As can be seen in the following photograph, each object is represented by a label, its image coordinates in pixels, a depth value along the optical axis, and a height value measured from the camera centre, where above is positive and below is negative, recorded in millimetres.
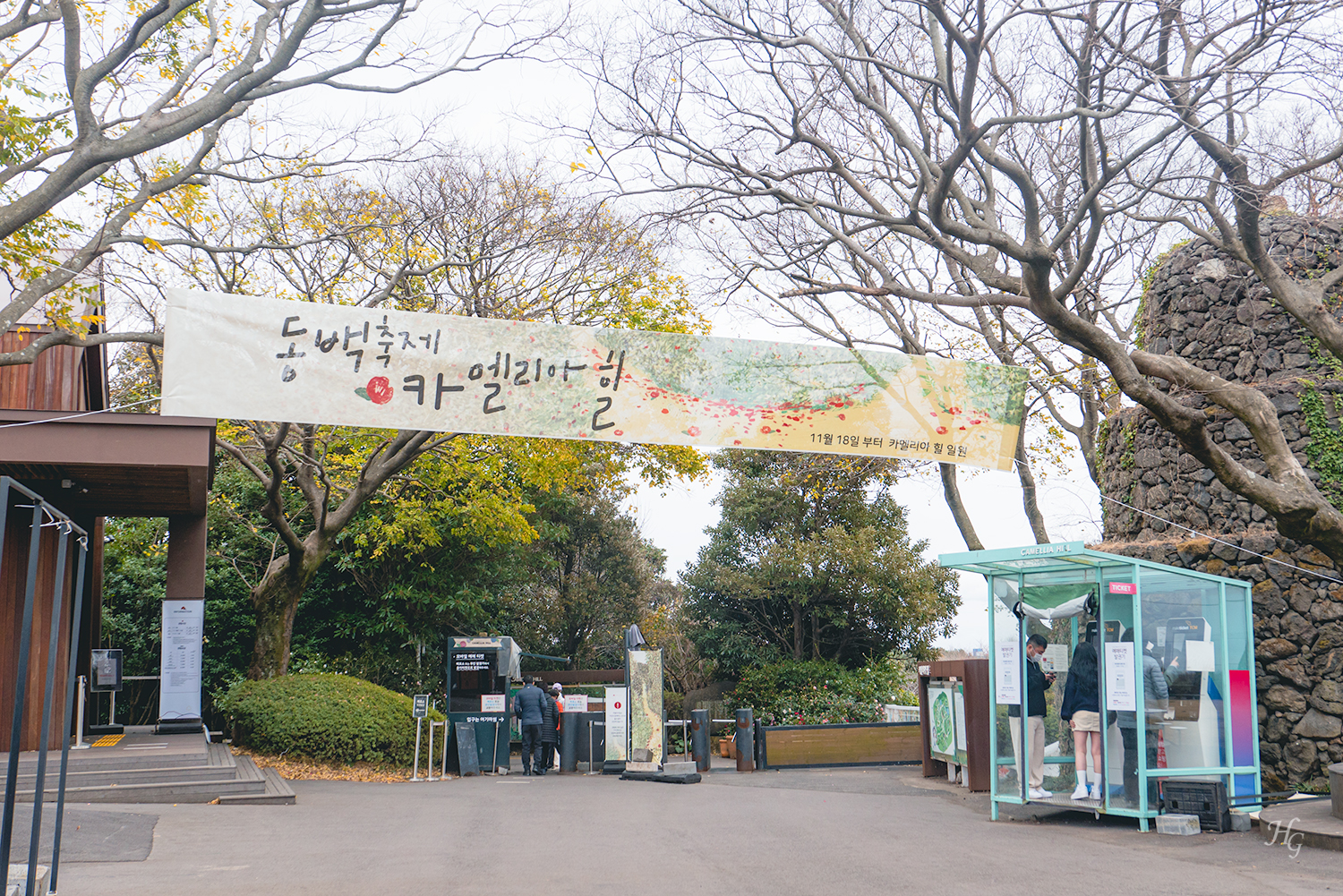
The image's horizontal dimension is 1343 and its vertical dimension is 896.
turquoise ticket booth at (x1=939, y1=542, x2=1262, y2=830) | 10383 -681
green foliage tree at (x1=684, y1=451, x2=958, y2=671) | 24672 +589
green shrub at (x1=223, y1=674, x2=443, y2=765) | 16047 -1875
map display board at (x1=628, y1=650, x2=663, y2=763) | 16406 -1772
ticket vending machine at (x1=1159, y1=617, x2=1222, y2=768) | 10602 -935
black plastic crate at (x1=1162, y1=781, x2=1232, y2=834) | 9914 -1853
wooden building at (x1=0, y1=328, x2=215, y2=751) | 13375 +1630
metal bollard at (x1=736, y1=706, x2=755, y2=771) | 18797 -2565
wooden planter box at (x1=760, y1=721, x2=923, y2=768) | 19219 -2585
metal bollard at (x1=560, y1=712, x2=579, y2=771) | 17734 -2370
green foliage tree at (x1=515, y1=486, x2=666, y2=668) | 27500 +511
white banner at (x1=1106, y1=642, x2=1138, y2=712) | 10289 -729
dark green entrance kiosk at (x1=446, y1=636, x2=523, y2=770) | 17625 -1568
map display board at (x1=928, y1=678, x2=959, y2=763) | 15414 -1717
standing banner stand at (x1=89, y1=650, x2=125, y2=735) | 16172 -1135
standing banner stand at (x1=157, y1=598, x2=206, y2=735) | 17031 -1217
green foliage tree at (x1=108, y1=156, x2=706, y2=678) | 16172 +4792
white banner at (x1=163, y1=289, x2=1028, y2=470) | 8250 +1771
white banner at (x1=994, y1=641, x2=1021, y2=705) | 11438 -755
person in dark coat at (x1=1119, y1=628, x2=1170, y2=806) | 10359 -1141
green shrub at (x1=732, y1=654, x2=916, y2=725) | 23016 -2007
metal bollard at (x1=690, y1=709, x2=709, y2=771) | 18453 -2405
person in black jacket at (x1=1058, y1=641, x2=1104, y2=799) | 10680 -1040
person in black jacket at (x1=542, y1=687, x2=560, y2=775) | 17781 -2206
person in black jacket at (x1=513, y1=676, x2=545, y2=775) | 17500 -1877
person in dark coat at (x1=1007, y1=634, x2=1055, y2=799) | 11188 -1214
